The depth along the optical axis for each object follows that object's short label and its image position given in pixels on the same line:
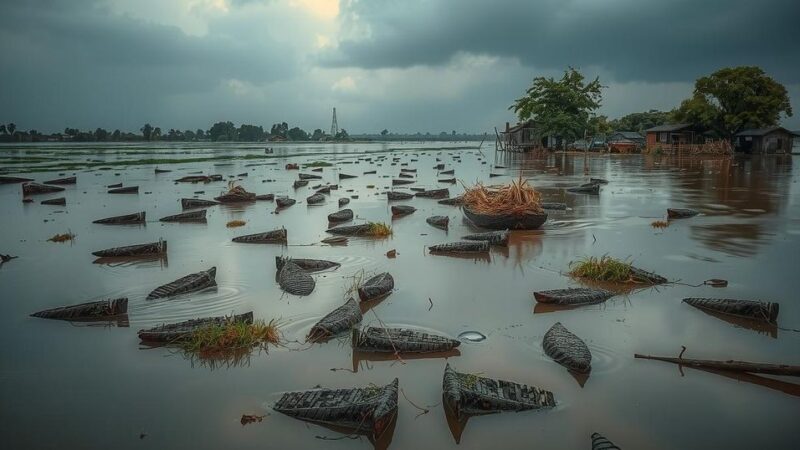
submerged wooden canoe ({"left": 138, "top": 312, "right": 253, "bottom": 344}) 7.60
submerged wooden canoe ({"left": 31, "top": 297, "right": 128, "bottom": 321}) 8.71
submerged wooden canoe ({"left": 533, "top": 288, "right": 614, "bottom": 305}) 9.02
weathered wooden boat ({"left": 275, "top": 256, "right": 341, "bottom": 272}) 11.65
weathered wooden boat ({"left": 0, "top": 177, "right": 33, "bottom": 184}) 32.69
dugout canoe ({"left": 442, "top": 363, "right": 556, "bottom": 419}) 5.69
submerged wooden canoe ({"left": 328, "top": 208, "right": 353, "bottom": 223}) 18.09
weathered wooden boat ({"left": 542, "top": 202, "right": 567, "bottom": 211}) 20.17
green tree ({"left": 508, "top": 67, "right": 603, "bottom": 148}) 61.47
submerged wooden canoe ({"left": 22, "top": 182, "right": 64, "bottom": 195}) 25.69
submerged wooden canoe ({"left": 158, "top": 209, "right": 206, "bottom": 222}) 18.95
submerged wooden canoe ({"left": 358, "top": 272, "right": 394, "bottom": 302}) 9.38
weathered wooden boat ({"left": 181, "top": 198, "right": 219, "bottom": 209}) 22.17
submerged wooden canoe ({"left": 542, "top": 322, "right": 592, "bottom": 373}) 6.63
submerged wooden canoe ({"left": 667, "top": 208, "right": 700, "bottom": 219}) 17.80
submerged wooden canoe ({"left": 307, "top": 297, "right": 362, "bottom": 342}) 7.85
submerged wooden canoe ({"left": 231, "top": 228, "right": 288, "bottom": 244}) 14.84
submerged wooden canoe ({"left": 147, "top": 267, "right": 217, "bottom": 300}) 9.77
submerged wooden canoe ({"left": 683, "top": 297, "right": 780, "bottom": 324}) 8.04
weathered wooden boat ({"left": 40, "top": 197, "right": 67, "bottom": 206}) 22.83
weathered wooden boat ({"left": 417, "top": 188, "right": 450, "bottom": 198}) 24.65
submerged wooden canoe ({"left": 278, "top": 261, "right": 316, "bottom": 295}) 10.04
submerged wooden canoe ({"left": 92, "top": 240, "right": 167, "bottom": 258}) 13.07
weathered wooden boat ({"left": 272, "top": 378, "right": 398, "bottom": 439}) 5.40
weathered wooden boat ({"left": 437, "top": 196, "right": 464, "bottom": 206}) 21.46
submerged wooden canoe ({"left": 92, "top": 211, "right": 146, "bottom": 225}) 18.31
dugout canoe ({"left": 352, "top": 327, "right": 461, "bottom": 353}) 7.22
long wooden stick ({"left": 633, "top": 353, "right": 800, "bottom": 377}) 6.28
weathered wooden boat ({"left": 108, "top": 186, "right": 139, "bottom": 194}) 27.65
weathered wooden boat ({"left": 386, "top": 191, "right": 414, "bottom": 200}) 24.23
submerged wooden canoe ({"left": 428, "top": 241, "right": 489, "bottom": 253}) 13.10
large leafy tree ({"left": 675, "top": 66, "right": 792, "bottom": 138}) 52.09
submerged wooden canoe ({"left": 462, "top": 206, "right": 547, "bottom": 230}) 15.67
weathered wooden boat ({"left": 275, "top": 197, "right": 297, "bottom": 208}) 22.27
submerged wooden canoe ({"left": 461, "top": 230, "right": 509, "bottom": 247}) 13.77
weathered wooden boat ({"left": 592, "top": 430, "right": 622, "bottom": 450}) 4.84
